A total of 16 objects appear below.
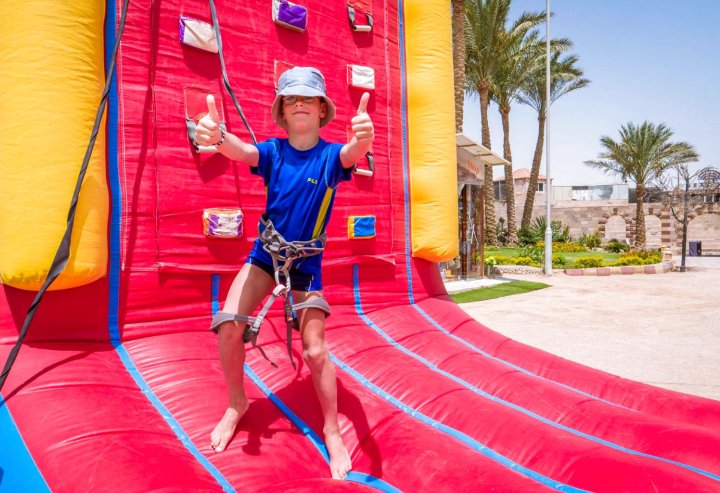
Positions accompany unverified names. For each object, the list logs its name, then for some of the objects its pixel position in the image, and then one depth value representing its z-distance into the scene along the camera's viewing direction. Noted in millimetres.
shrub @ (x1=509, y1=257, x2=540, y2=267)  16938
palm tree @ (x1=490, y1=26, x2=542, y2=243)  22719
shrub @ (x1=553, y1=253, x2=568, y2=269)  17025
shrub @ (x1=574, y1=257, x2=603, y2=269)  16375
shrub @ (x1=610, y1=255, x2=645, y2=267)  17391
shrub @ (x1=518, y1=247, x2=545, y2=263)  18031
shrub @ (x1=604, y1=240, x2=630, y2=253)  25203
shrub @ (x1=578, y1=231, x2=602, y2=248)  27203
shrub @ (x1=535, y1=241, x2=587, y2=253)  24730
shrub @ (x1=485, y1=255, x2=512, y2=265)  17188
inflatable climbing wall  1919
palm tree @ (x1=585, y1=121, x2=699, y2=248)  24766
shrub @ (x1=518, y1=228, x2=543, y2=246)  24344
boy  2096
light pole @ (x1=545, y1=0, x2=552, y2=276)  15087
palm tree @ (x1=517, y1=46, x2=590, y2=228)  24797
